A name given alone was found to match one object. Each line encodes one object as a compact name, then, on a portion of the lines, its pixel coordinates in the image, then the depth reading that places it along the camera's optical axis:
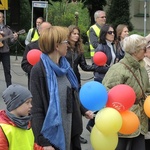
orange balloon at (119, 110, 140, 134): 4.72
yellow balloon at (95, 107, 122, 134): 4.47
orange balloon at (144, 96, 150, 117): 4.94
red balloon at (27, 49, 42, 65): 7.03
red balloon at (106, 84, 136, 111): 4.61
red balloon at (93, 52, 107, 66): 7.50
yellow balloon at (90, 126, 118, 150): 4.66
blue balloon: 4.55
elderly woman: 4.96
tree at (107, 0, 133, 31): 30.04
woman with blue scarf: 4.12
